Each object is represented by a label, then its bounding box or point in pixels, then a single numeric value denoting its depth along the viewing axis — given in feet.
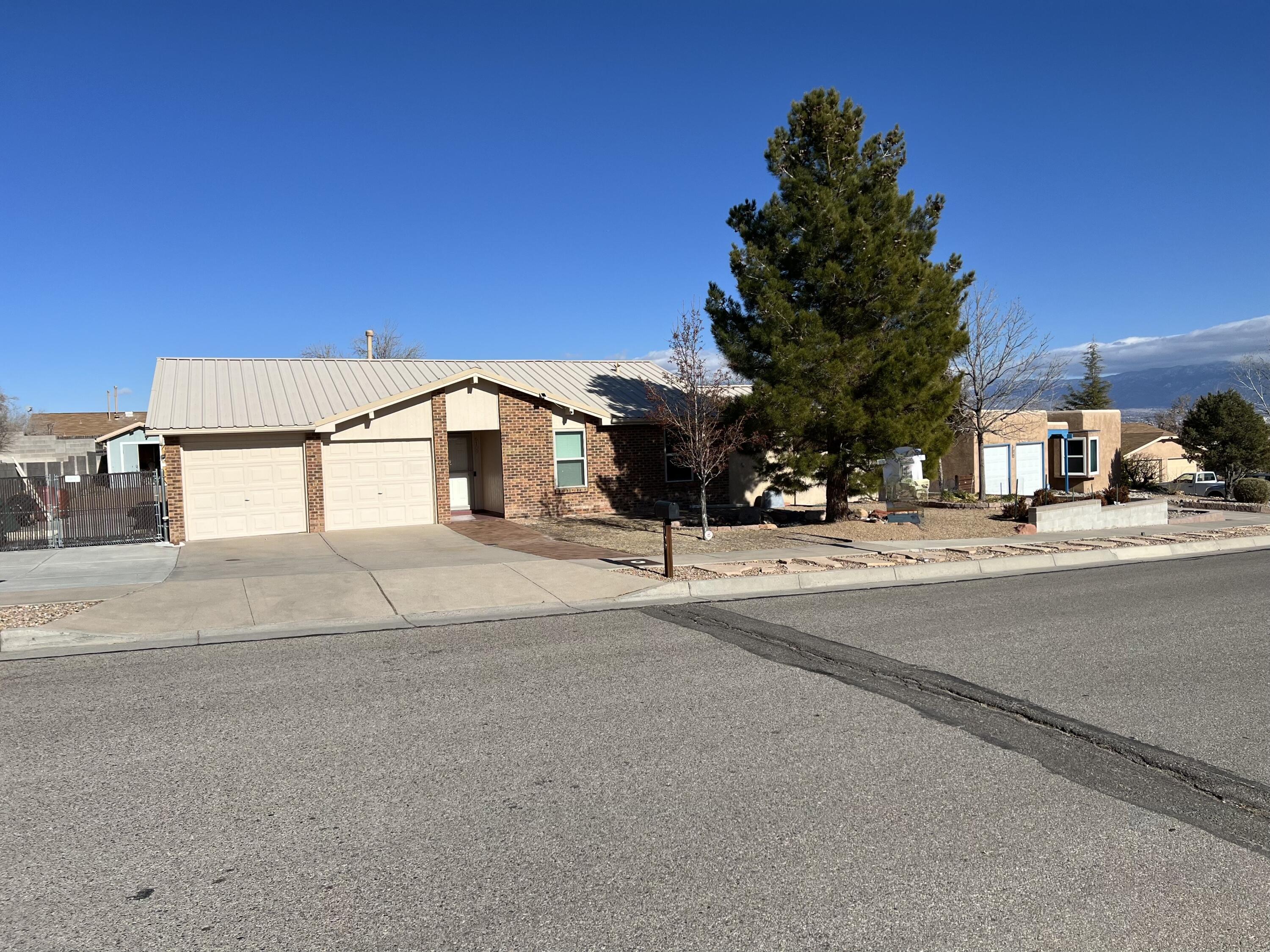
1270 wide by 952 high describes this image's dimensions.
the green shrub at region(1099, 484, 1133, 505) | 85.97
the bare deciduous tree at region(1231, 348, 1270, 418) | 140.77
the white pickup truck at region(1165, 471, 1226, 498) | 129.18
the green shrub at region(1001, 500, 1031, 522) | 73.10
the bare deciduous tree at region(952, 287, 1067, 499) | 90.84
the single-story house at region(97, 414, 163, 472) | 90.63
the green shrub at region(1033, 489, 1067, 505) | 79.46
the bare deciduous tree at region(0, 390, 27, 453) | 174.81
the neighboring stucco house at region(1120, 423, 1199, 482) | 157.28
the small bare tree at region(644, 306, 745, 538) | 61.36
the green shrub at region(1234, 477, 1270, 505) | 98.89
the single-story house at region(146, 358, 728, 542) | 65.98
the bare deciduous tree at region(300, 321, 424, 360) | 179.73
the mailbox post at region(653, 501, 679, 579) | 42.14
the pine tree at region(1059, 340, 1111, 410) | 273.95
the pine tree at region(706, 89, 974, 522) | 59.98
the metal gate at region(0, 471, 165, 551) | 57.72
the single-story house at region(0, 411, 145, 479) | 116.37
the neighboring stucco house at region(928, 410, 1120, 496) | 106.11
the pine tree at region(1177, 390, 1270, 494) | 125.39
